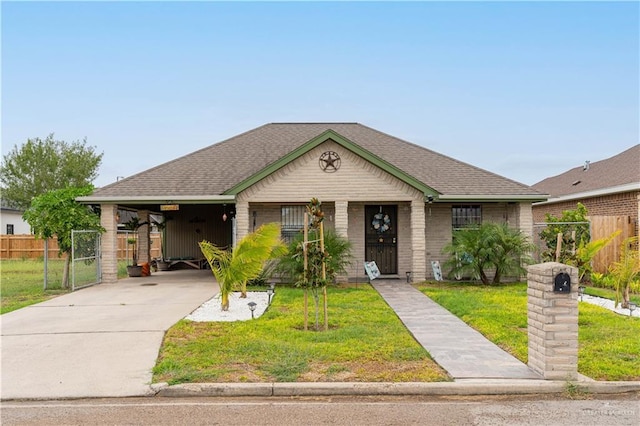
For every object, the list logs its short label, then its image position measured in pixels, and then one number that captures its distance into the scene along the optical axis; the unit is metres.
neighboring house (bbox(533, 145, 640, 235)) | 17.44
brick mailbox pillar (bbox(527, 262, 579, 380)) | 6.28
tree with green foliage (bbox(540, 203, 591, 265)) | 16.08
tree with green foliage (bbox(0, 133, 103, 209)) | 48.09
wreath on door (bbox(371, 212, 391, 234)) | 17.66
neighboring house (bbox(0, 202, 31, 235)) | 43.64
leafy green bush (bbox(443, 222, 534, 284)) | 14.82
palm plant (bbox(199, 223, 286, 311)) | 11.55
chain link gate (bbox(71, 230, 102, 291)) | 15.38
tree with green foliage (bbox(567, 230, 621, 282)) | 12.88
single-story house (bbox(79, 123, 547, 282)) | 16.25
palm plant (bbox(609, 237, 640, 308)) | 11.10
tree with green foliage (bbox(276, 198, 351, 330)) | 9.34
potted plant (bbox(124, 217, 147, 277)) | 19.09
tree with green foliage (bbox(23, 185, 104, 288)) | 15.39
